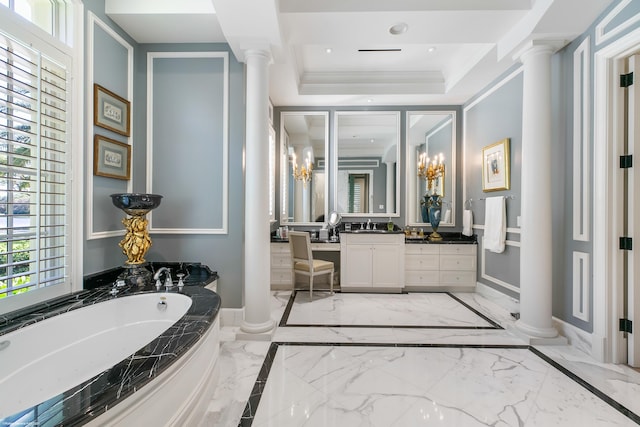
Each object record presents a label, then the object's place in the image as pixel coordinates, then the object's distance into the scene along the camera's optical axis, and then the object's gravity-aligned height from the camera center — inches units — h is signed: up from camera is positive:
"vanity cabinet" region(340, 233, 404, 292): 154.0 -25.9
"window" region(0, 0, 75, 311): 65.5 +14.0
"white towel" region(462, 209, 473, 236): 160.9 -4.2
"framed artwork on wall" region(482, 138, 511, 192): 129.9 +24.2
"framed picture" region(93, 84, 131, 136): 93.0 +36.3
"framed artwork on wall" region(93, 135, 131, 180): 93.6 +19.6
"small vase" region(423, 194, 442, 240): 161.9 +0.7
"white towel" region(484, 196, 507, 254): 131.4 -4.7
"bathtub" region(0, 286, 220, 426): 39.6 -29.9
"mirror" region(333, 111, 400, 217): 176.7 +31.6
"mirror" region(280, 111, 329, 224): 179.1 +25.8
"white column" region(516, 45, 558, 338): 97.0 +7.5
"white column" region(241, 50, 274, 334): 100.3 +8.2
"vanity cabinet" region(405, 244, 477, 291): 156.3 -28.8
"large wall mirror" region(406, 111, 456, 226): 172.9 +36.4
